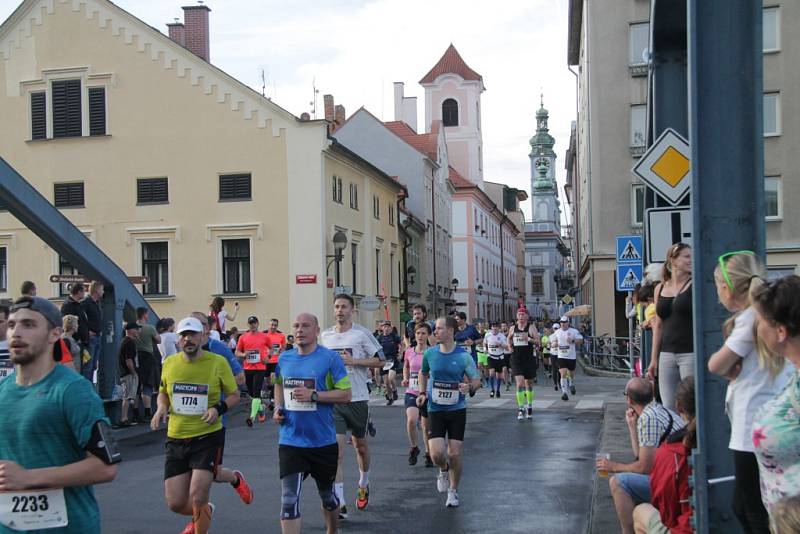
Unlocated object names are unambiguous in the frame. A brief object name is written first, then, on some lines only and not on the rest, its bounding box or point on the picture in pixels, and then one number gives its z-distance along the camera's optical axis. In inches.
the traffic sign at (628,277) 687.1
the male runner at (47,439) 160.1
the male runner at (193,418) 301.6
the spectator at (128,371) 673.0
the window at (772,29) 1462.8
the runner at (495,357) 917.8
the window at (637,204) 1599.4
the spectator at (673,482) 228.4
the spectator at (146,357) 685.3
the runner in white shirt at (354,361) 388.5
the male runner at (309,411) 299.4
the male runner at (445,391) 389.4
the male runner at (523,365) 702.5
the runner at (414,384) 477.4
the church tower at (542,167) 5610.2
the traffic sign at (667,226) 366.6
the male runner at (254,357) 736.3
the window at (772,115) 1459.2
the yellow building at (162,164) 1299.2
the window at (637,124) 1590.8
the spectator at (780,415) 148.2
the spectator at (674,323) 317.4
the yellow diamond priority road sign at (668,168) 354.3
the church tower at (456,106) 3019.2
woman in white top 179.0
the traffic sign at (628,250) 695.1
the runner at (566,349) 872.9
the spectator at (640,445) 249.4
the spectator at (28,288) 458.2
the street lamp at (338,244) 1208.2
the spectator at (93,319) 636.7
